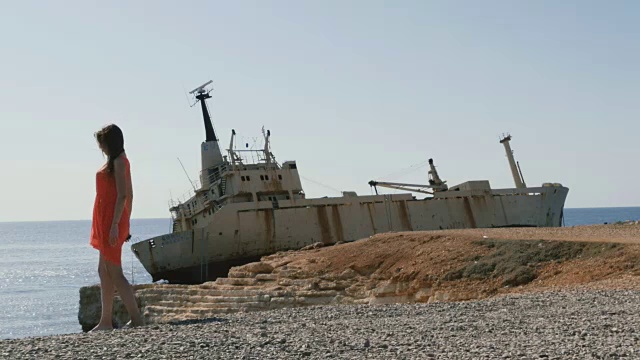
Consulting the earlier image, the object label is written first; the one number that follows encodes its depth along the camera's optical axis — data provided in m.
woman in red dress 9.59
